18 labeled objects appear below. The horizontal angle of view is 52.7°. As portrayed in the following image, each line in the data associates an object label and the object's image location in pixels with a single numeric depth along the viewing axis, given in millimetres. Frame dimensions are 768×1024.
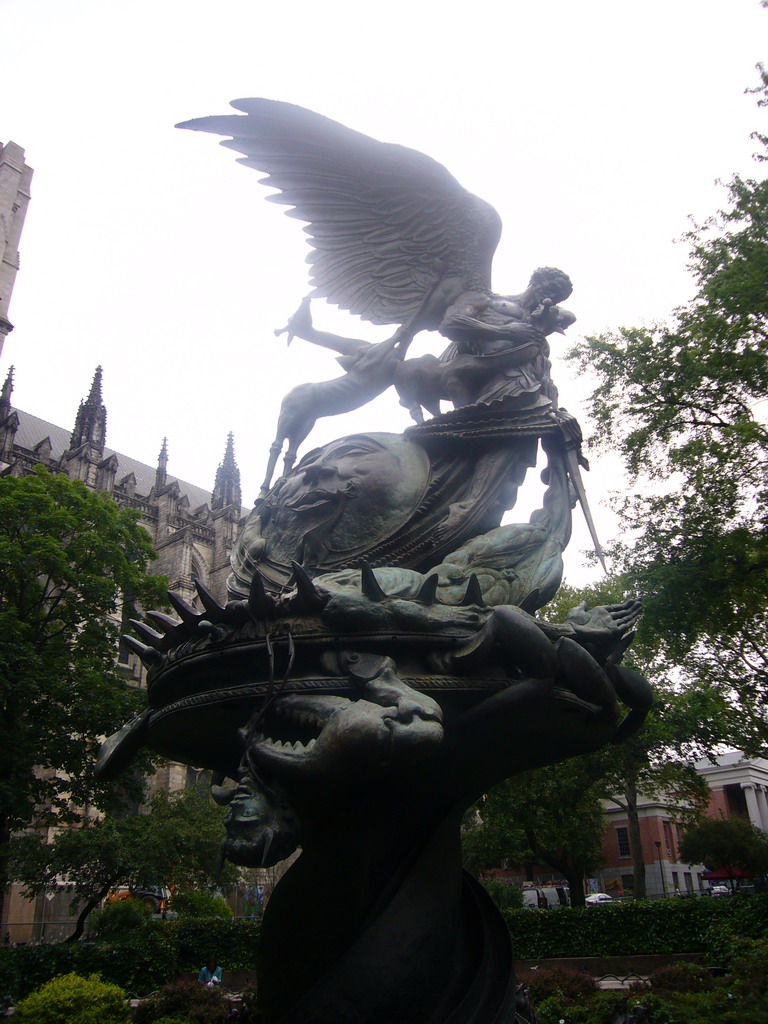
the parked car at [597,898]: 36869
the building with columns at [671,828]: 48062
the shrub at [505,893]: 32469
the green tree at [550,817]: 23375
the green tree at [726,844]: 38562
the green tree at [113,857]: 20938
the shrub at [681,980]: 12078
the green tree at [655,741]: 21594
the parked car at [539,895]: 38841
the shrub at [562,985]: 11906
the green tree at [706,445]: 15539
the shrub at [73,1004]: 9906
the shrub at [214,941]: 19922
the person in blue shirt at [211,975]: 17391
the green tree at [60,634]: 17672
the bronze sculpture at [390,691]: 3480
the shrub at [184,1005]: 11133
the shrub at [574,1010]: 9086
